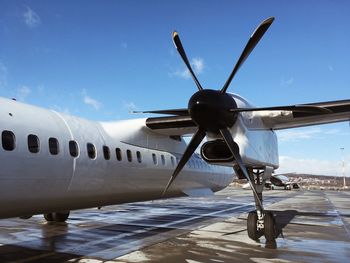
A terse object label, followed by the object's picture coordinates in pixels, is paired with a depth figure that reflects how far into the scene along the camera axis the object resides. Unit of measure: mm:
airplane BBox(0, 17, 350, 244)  7512
